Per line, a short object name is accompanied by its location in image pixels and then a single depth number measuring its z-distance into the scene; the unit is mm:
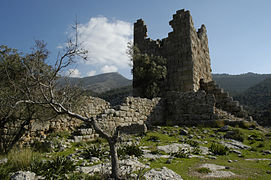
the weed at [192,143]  7930
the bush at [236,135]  9562
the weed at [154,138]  8521
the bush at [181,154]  6387
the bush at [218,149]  7277
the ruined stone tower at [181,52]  16500
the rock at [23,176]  3807
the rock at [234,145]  8364
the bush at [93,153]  6023
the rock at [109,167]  4586
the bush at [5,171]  4160
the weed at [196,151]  7016
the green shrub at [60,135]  8569
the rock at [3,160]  5078
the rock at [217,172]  4668
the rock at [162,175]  4355
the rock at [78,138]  8389
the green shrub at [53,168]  4257
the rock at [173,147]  7004
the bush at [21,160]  4732
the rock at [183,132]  9953
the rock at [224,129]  10914
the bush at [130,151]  6062
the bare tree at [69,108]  4055
